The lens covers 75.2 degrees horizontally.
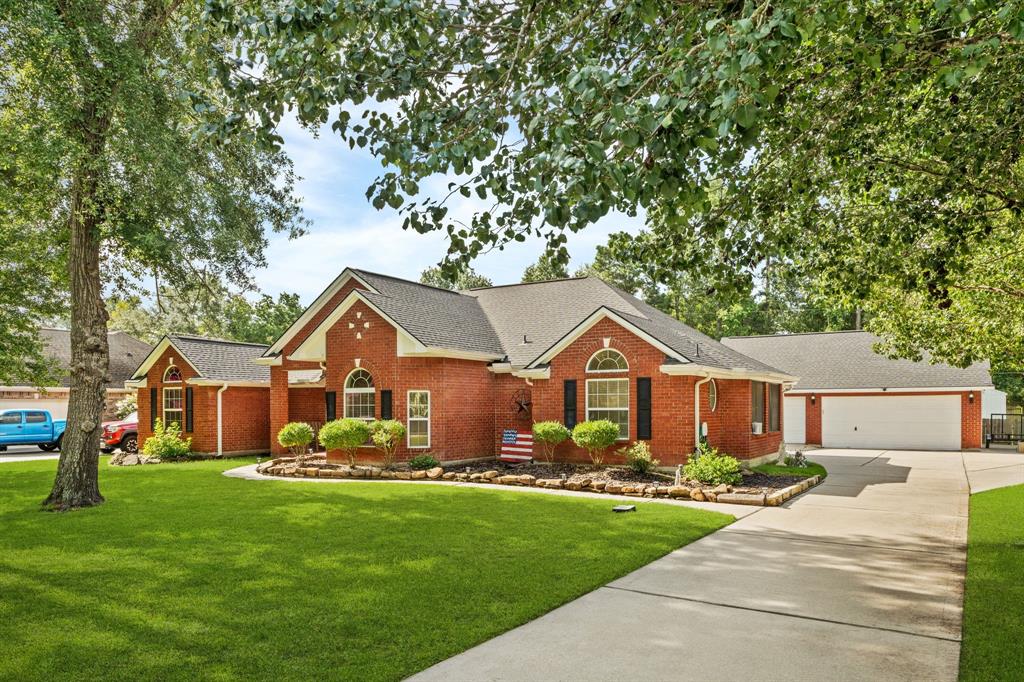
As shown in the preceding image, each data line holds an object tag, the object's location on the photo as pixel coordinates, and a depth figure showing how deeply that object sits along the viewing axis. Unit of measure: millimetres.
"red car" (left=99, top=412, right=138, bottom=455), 26234
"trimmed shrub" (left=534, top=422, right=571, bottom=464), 17094
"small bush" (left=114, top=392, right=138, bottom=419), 30969
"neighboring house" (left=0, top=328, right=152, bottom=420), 32531
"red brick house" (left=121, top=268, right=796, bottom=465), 16844
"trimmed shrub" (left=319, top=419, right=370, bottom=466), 17656
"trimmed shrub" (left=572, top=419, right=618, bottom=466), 16297
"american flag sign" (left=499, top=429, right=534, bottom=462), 18500
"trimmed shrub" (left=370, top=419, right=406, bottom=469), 17453
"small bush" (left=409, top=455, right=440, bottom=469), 17391
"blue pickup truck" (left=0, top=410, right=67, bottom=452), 26953
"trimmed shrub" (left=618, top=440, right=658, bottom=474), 15852
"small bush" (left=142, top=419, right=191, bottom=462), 22609
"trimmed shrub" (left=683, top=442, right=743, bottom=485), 14453
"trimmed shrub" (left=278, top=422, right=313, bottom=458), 19859
